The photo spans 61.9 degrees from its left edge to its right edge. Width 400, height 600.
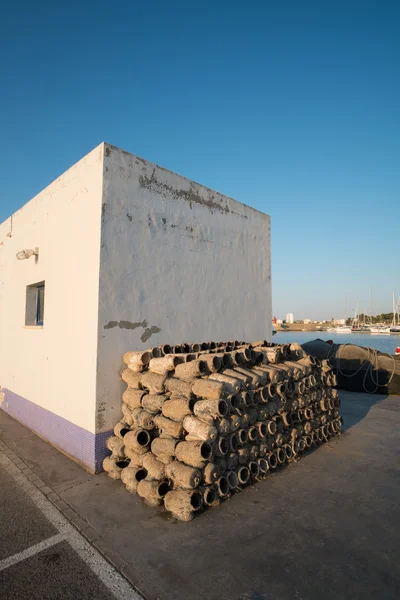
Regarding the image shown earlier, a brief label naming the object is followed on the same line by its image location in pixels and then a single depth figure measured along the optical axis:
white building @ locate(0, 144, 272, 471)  5.85
